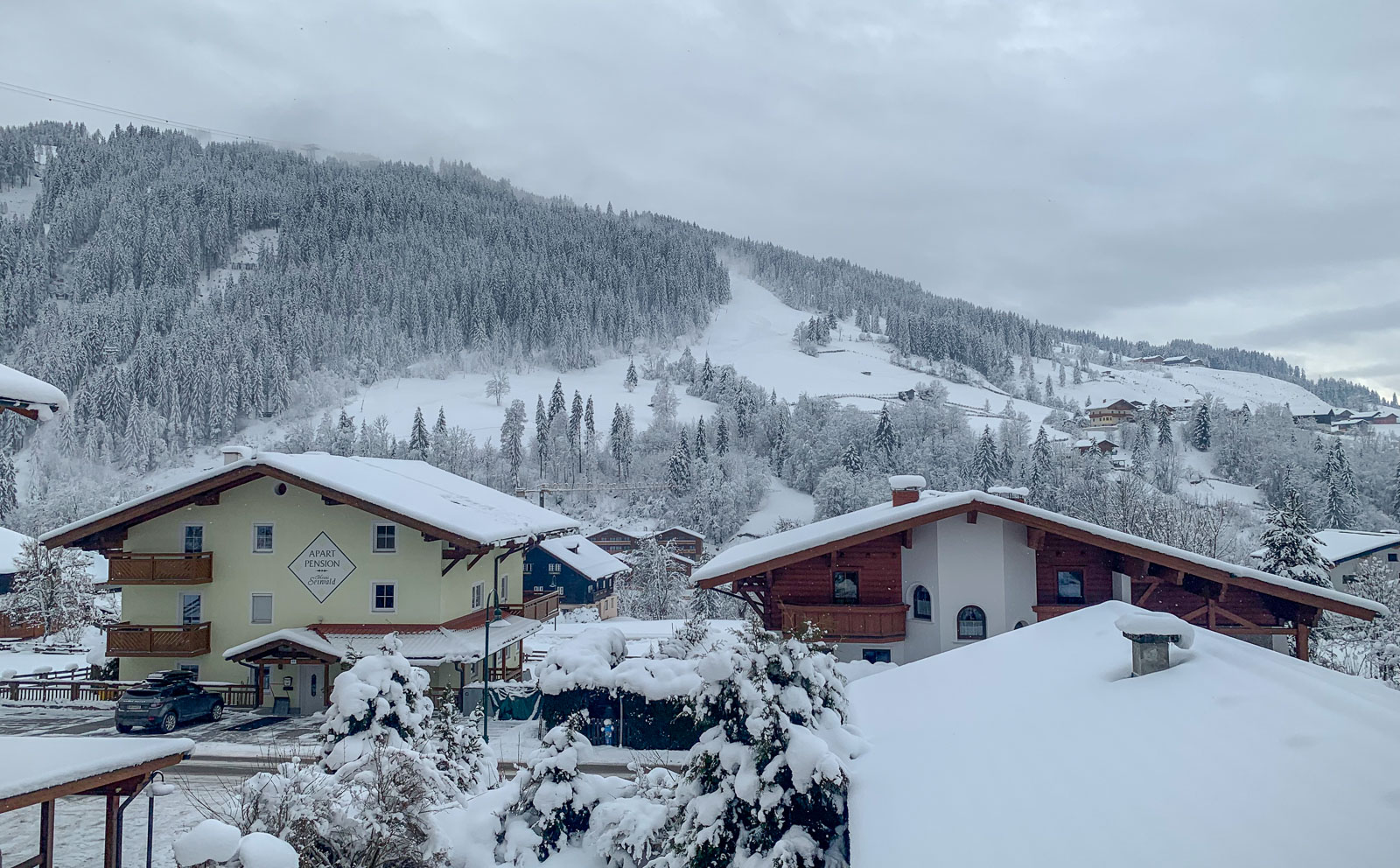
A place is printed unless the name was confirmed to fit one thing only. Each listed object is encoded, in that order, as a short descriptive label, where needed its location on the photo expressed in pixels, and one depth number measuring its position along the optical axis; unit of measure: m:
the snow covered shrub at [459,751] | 13.04
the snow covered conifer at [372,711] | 11.91
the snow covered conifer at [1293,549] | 34.50
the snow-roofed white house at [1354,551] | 56.09
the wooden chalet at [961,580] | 20.59
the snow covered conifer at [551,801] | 11.39
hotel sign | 27.47
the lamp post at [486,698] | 22.88
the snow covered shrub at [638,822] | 10.11
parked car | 22.75
